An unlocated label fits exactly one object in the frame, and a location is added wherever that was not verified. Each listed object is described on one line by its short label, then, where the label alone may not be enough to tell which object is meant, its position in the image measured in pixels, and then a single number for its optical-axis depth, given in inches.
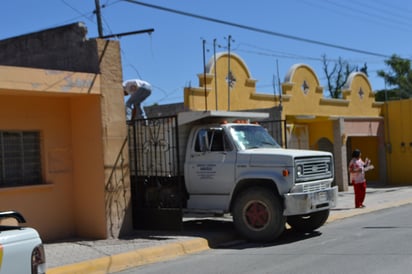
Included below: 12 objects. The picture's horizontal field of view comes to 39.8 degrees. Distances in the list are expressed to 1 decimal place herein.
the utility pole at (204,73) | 632.9
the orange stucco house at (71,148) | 423.5
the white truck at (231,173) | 424.8
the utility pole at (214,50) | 735.2
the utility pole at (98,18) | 754.2
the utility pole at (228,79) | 760.0
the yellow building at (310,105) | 758.1
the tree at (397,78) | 2102.6
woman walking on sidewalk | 629.6
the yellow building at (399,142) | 1036.5
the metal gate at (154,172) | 463.5
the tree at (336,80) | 2325.1
